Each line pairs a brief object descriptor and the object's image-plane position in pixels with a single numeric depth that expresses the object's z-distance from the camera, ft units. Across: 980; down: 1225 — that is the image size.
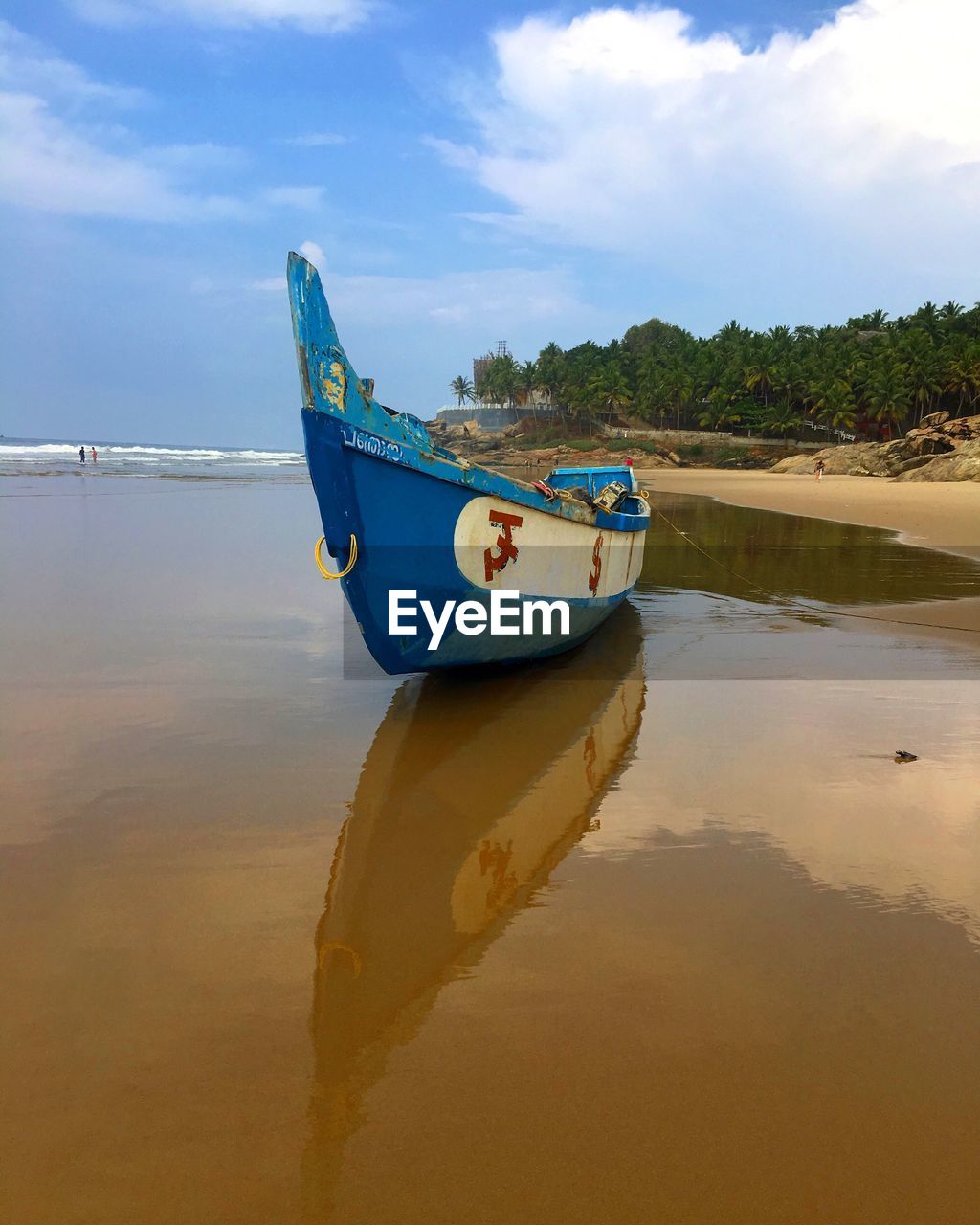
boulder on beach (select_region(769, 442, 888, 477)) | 156.15
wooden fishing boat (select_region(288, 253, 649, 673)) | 15.87
